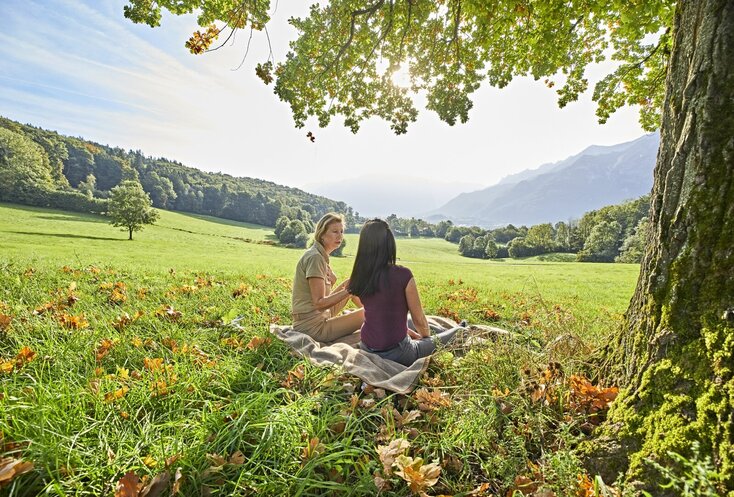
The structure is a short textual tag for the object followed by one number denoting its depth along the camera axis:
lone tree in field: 38.22
